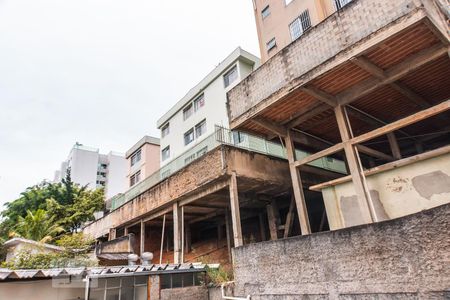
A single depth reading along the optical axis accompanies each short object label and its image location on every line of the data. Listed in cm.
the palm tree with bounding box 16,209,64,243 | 1855
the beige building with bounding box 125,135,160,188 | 2686
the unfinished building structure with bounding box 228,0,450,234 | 650
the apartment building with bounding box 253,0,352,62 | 1316
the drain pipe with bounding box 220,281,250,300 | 760
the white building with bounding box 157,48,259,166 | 1803
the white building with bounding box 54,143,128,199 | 4994
